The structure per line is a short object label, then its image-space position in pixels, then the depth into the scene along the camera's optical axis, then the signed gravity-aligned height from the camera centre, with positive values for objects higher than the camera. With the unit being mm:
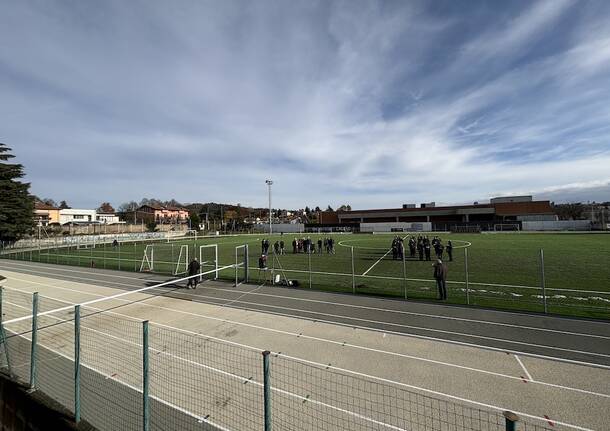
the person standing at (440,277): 13156 -2528
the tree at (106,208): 142250 +9853
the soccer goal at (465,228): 73688 -2427
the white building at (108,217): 112881 +4236
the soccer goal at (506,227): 72438 -2268
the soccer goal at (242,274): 17853 -3348
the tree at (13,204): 43688 +3876
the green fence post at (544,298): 11145 -3033
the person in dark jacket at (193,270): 16594 -2474
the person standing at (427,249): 24984 -2435
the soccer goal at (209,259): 20361 -3212
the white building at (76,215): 99100 +4741
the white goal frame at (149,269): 22812 -3245
